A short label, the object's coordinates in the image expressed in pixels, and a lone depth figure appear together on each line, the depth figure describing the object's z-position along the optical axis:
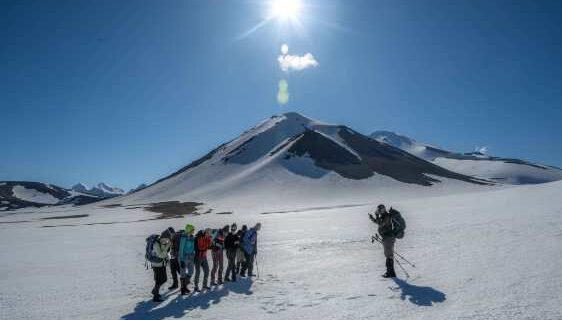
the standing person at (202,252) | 15.69
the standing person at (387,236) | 15.32
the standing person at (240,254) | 17.69
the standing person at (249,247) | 17.61
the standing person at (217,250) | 16.55
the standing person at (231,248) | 17.02
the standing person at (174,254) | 15.70
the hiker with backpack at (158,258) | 14.37
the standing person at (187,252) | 15.45
